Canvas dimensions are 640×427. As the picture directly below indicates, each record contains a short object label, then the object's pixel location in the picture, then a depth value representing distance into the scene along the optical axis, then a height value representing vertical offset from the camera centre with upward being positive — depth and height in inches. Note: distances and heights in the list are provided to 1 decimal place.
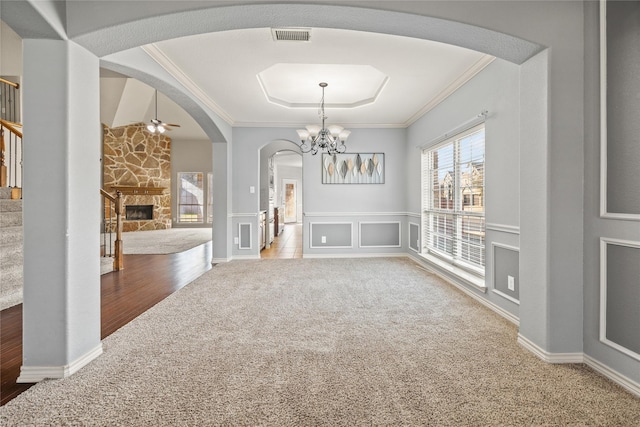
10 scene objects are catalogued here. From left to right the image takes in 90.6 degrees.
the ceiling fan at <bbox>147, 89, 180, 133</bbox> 277.0 +76.7
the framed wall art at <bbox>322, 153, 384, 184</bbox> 236.1 +32.7
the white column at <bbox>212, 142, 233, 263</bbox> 218.8 +7.4
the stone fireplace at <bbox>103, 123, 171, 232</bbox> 410.9 +56.0
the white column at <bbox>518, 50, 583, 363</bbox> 81.9 -1.1
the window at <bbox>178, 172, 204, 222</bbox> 465.4 +21.8
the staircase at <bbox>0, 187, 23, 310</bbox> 126.3 -18.7
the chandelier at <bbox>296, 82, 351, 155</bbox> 181.2 +46.2
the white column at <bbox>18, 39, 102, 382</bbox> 74.6 +1.4
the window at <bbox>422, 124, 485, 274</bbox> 139.8 +6.6
